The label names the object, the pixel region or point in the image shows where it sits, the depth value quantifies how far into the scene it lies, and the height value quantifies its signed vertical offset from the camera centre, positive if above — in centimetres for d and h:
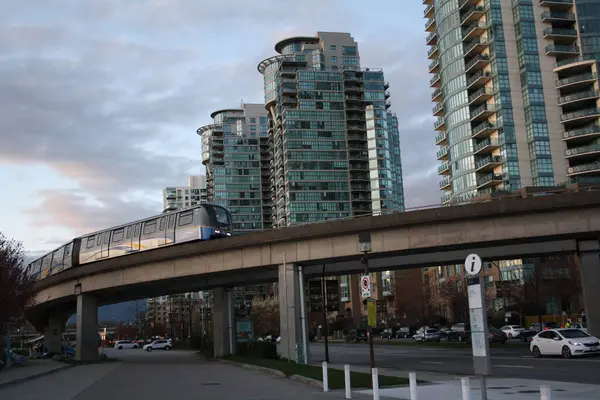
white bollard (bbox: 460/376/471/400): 1162 -154
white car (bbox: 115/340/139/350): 10699 -467
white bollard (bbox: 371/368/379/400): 1519 -189
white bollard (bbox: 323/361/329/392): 1981 -225
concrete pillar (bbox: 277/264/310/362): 3691 -27
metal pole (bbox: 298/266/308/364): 3616 -42
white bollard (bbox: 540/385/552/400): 924 -135
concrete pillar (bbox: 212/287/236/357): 4997 -100
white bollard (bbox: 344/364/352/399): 1727 -200
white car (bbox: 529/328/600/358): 2977 -226
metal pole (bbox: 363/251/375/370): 1900 -80
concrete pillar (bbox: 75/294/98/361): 5241 -79
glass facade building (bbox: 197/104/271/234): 19162 +3709
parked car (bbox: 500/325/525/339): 6394 -340
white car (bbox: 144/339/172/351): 8625 -404
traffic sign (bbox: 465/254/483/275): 1240 +63
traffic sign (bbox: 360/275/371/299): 1856 +46
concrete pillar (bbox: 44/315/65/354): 7894 -180
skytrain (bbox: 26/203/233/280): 4219 +544
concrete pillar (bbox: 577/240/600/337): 3422 +75
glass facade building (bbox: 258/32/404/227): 15450 +3895
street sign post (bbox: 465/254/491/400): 1192 -36
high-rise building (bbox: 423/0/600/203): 9706 +3039
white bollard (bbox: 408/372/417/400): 1367 -173
